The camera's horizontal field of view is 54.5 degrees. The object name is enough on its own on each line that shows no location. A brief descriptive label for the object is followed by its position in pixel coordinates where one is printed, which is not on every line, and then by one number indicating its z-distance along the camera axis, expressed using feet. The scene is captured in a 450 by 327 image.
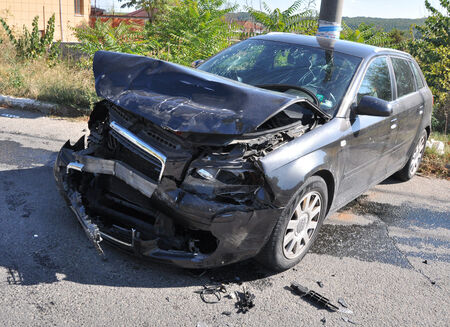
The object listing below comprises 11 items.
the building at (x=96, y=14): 66.08
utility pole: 21.02
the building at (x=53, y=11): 59.31
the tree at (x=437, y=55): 36.96
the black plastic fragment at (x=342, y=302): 10.28
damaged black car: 9.75
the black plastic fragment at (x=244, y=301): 9.57
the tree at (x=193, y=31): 27.32
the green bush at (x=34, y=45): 32.76
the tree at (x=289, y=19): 29.63
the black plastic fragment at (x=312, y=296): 10.07
